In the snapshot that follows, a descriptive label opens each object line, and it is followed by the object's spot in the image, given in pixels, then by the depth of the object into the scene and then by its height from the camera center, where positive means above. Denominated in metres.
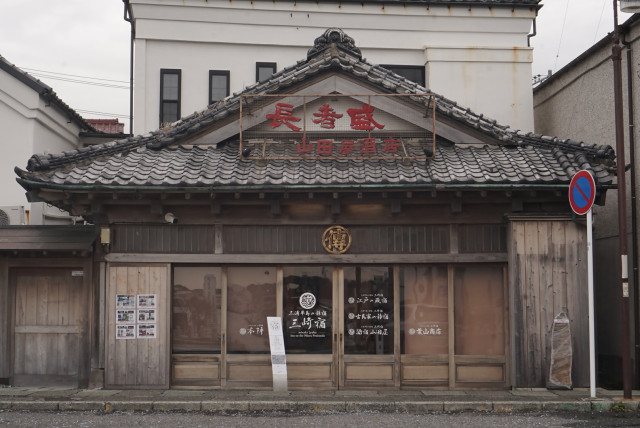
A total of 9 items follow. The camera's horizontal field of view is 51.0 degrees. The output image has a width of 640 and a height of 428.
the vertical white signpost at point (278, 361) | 13.34 -1.64
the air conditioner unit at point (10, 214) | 17.67 +1.72
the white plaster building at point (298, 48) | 20.56 +7.15
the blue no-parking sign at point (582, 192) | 12.30 +1.57
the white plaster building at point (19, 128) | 17.83 +4.12
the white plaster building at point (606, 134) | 15.05 +3.60
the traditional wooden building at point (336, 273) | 13.48 +0.11
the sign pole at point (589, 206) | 12.36 +1.31
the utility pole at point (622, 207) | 12.23 +1.29
